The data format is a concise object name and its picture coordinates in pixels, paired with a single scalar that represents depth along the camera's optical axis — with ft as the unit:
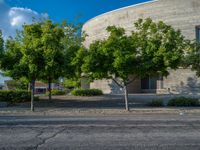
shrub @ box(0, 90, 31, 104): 56.44
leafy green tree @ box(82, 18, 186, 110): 42.41
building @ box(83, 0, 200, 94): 85.42
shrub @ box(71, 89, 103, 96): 80.07
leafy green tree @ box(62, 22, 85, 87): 44.96
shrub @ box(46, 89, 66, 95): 95.66
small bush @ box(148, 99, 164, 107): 52.29
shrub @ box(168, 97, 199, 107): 52.29
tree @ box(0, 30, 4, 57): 47.30
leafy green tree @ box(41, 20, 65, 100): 44.20
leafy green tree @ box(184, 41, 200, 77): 46.54
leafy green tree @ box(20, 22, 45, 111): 43.80
